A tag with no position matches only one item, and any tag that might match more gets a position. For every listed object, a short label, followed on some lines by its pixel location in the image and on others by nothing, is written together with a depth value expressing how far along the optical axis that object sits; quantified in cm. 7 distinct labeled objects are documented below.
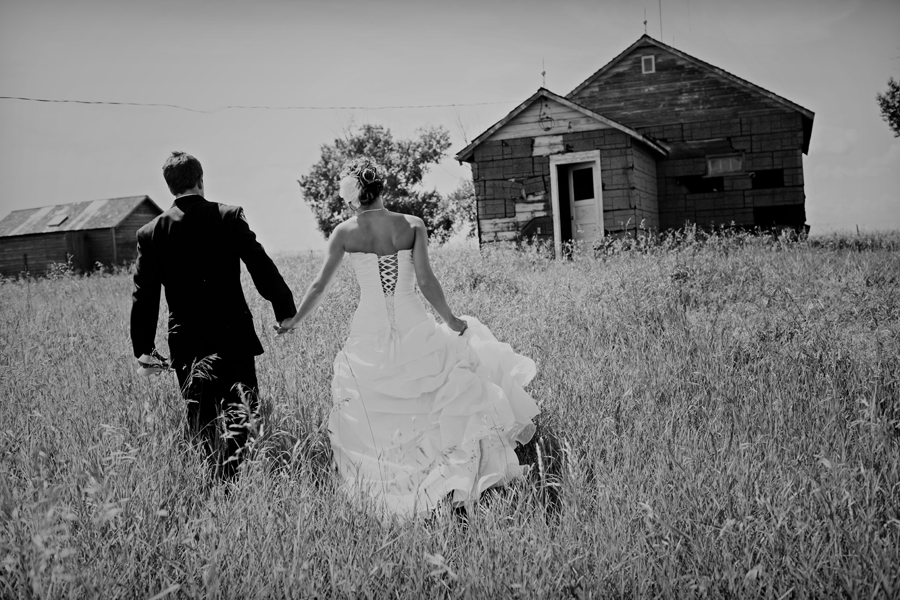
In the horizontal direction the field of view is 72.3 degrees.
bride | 343
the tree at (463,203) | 4456
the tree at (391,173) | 4000
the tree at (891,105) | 3053
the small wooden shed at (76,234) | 3416
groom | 358
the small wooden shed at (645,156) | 1612
